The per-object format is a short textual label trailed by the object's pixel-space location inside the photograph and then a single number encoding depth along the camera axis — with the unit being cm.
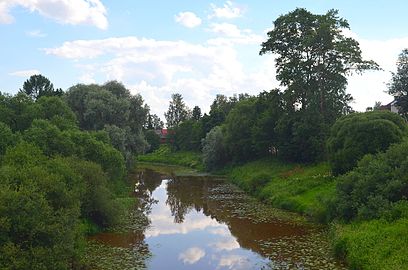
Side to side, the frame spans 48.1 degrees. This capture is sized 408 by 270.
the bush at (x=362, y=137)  3375
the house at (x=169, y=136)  11511
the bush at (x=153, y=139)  11560
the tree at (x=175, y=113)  13900
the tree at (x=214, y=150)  7025
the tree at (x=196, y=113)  13562
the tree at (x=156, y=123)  16055
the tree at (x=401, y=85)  5559
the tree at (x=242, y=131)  6488
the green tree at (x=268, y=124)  5706
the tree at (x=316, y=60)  4928
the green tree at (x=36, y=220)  1608
